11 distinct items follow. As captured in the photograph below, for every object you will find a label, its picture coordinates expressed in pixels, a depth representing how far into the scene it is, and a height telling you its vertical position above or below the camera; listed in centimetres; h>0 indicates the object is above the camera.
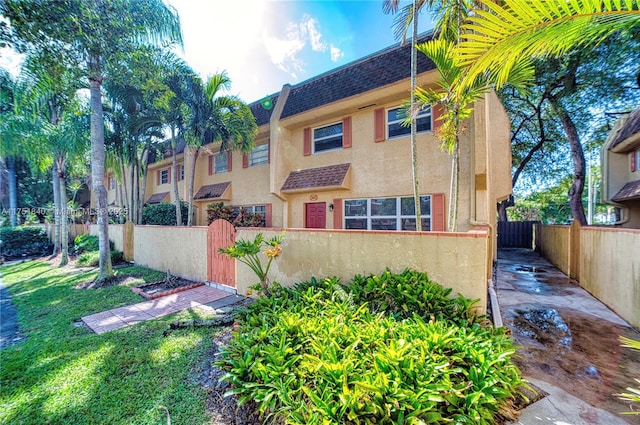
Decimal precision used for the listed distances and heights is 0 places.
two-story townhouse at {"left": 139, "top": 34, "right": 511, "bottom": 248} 765 +199
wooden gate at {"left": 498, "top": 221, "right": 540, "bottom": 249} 1792 -179
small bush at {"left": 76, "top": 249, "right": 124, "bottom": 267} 1130 -211
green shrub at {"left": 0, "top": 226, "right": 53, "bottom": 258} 1574 -184
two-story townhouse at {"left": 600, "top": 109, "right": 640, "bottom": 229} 1160 +190
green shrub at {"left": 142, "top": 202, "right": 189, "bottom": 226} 1499 -12
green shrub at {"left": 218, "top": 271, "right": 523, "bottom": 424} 238 -173
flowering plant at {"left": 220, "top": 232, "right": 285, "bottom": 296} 555 -86
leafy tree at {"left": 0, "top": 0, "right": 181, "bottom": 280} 607 +485
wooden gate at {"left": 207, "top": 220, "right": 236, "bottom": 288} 735 -135
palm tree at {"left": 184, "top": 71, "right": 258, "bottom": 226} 1080 +410
